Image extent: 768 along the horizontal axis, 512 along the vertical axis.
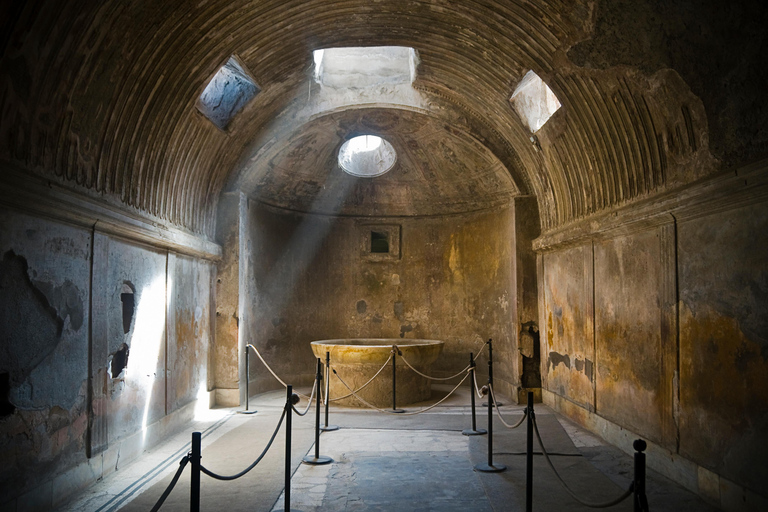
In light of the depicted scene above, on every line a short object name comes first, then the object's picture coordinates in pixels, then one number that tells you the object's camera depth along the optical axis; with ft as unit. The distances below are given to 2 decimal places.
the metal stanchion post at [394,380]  34.24
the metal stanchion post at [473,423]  28.20
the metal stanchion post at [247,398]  34.30
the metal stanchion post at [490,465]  22.20
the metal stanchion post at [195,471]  11.83
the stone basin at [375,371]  36.45
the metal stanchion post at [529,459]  16.42
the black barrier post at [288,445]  17.32
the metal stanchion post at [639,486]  11.50
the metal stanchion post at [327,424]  28.78
